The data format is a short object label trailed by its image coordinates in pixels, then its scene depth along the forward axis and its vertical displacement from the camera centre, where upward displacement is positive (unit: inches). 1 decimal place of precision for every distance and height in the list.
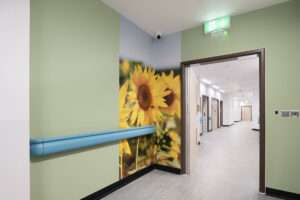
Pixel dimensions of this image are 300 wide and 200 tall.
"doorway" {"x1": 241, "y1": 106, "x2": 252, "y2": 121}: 882.3 -72.3
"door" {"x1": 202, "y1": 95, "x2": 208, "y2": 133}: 358.2 -30.8
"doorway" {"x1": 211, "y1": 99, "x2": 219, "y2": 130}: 440.0 -37.2
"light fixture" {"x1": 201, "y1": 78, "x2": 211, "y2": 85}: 333.4 +40.3
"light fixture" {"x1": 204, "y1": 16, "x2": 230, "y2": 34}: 111.5 +52.7
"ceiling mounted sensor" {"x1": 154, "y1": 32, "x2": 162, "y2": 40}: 136.4 +55.3
